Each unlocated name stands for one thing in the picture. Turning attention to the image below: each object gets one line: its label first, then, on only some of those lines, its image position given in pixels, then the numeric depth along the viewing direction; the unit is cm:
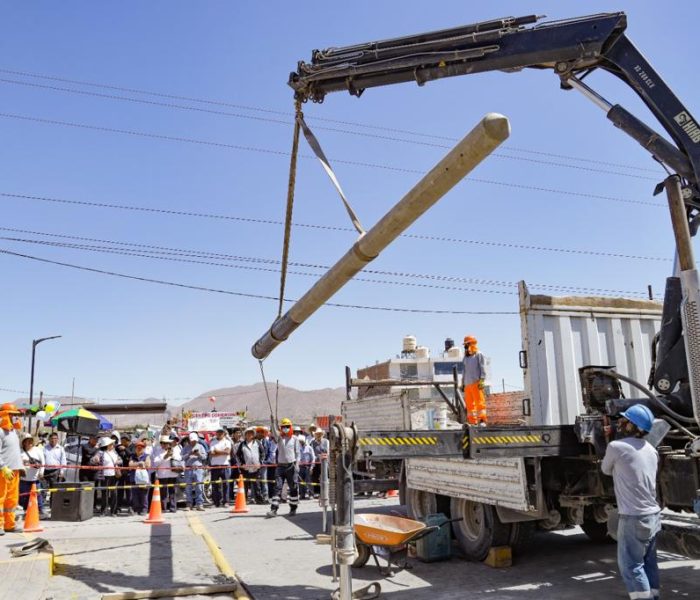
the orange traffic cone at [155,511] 1202
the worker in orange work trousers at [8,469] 1060
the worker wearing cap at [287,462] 1298
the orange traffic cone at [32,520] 1094
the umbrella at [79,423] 1453
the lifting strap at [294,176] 566
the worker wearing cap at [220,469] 1476
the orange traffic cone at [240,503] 1335
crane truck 560
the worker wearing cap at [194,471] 1436
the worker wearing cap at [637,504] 534
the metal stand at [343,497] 521
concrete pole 419
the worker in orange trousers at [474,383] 962
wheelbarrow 677
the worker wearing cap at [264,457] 1509
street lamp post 3055
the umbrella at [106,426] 2395
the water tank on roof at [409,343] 4353
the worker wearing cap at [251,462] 1504
